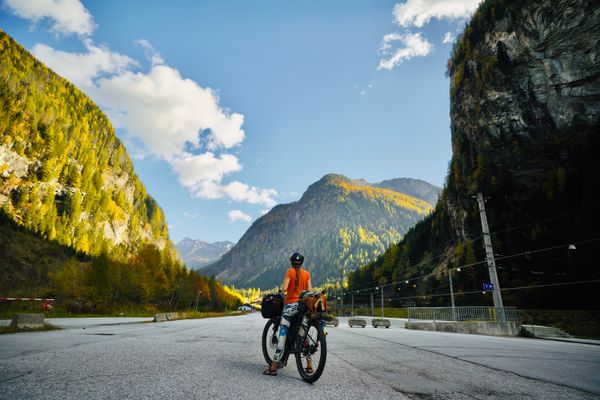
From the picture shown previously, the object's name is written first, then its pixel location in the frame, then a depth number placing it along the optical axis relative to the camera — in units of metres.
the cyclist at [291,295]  4.43
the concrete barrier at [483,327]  17.38
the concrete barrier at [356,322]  28.58
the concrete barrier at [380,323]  27.65
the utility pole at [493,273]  20.28
